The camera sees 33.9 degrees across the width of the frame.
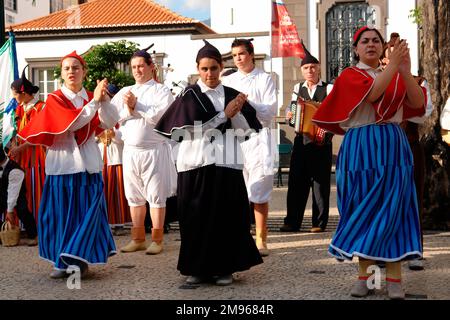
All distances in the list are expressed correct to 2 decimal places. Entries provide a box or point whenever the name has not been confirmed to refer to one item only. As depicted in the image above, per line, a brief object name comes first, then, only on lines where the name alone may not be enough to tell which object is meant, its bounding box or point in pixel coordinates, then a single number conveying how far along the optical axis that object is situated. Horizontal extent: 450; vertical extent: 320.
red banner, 21.39
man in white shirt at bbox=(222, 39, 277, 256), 7.21
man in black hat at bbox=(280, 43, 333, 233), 8.70
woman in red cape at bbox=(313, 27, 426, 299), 4.93
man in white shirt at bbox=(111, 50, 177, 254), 7.08
